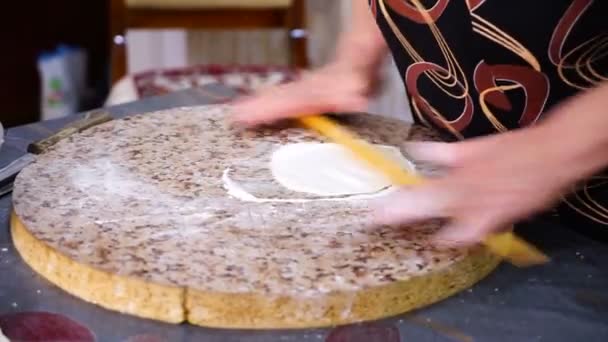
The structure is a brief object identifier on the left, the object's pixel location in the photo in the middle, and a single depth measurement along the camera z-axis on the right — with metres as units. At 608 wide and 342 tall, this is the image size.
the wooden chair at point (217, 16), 2.14
